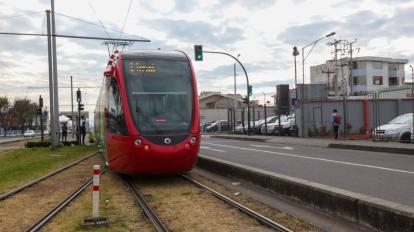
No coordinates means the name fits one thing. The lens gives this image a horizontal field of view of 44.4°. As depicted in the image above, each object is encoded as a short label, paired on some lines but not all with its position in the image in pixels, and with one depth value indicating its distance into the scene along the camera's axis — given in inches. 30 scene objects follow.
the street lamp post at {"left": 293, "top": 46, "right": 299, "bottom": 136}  1560.0
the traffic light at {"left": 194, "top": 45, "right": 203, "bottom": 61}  1451.8
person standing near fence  1063.7
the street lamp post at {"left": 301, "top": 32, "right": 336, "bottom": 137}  1276.1
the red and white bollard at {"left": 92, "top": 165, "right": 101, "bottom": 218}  311.0
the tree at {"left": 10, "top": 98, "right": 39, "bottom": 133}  4010.8
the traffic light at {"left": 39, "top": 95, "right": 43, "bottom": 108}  1400.1
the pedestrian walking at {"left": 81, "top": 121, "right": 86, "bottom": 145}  1580.6
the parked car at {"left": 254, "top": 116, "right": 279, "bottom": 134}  1670.8
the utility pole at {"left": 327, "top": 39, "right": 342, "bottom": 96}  3273.4
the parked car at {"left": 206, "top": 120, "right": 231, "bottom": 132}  2266.2
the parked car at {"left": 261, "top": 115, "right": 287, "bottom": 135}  1542.1
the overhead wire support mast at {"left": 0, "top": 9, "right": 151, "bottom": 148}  1152.3
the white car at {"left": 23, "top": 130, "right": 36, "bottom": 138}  3128.2
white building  4074.8
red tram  455.2
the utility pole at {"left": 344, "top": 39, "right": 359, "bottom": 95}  3295.5
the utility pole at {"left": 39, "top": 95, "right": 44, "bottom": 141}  1400.1
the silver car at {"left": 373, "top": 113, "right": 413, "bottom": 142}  922.7
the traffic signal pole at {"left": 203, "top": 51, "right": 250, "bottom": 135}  1480.8
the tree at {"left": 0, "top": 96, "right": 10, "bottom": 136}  3600.4
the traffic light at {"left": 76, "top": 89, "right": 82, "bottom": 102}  1498.5
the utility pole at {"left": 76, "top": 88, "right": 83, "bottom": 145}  1495.8
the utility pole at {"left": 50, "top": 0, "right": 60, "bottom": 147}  1180.5
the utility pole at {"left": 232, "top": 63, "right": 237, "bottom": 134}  1798.7
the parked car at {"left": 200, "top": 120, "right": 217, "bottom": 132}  2543.3
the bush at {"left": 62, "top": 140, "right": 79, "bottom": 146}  1391.0
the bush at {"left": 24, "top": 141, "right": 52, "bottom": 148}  1307.8
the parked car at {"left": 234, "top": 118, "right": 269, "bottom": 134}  1668.1
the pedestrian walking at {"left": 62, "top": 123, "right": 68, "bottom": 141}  1899.7
